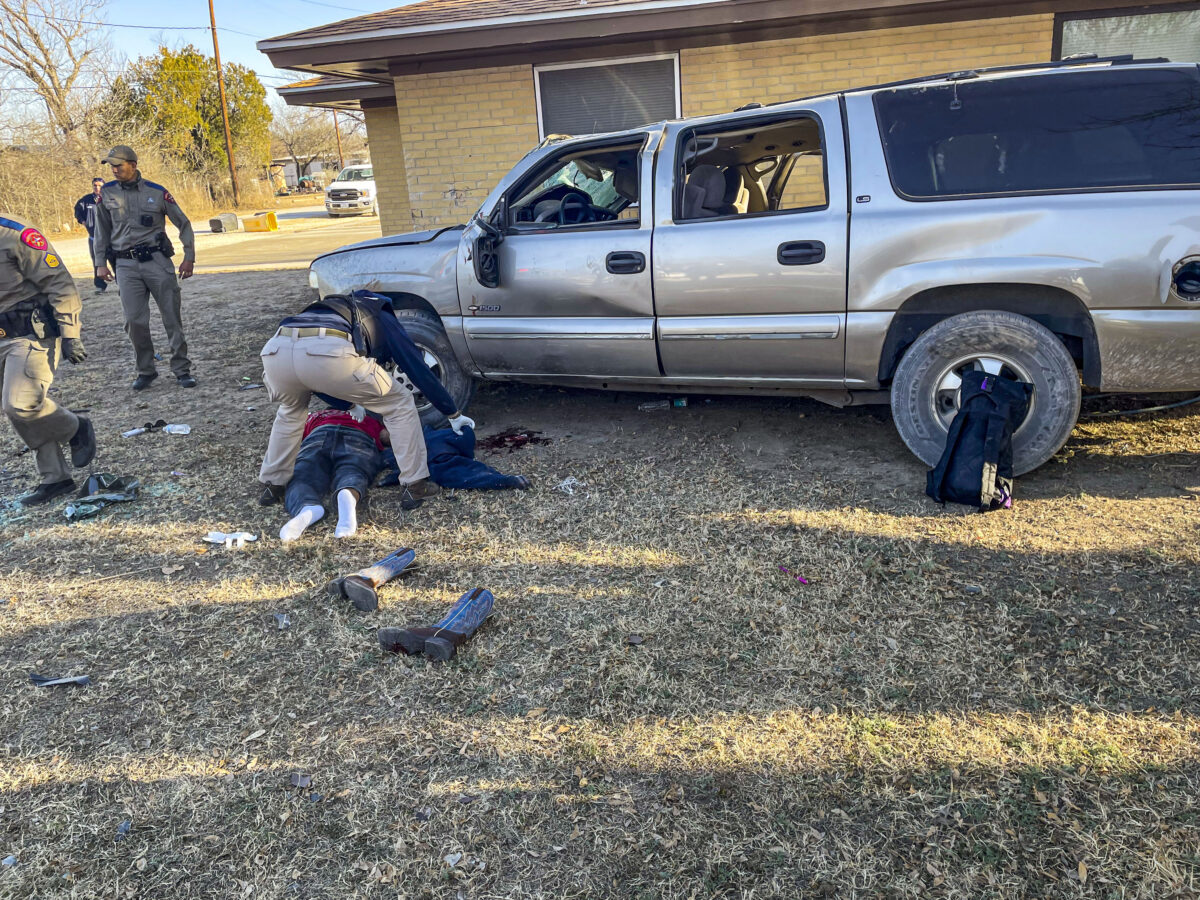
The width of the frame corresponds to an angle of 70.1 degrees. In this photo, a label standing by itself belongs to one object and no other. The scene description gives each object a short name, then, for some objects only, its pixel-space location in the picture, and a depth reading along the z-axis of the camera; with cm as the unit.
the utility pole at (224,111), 3469
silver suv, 408
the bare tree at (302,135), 6306
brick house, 787
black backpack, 418
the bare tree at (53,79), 3192
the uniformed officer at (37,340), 500
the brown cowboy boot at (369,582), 370
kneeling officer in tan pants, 447
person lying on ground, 452
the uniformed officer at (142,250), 741
